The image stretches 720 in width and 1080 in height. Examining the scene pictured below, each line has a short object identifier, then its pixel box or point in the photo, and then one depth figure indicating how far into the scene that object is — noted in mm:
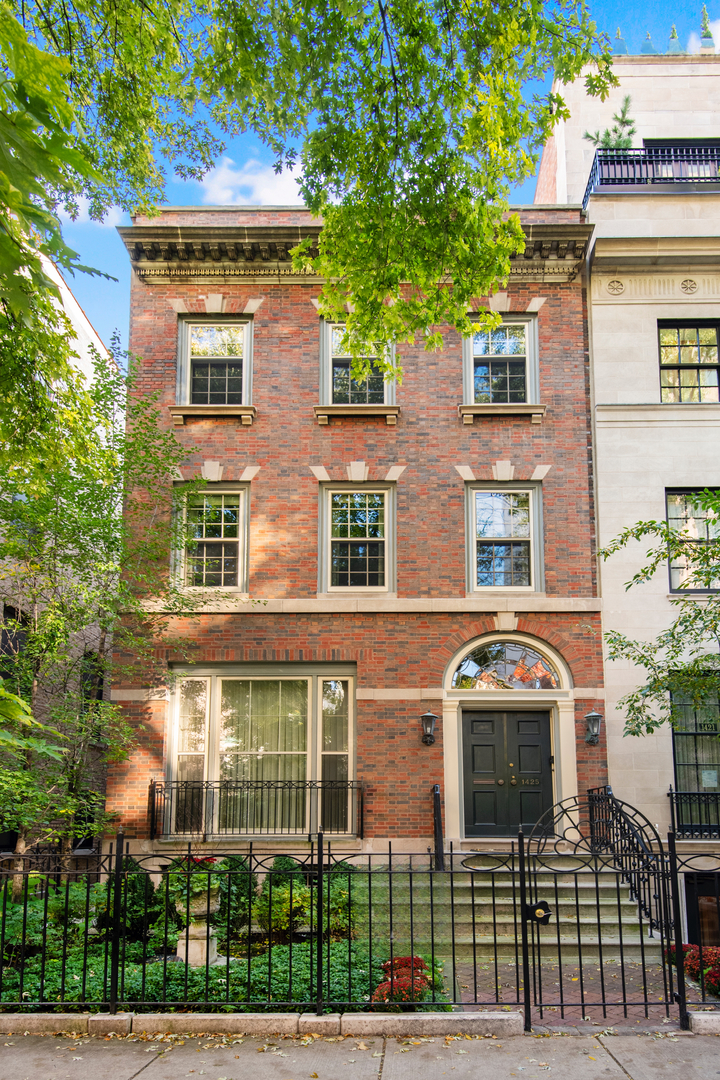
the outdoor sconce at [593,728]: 13781
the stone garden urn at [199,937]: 8711
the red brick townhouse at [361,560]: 14062
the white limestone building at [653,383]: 13969
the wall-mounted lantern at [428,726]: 13797
